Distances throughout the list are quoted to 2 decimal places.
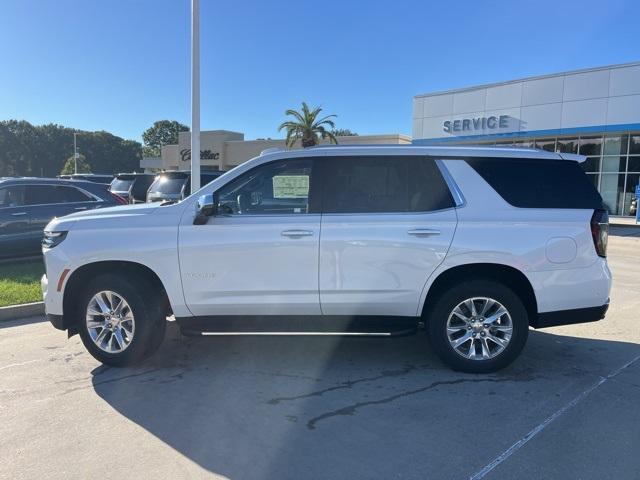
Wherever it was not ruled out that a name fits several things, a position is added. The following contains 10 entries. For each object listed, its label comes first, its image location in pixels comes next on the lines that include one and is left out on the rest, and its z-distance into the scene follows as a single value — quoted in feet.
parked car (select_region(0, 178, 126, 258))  29.94
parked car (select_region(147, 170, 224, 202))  37.91
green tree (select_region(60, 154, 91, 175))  268.82
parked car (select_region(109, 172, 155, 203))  47.02
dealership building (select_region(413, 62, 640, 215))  75.25
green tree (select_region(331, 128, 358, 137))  311.76
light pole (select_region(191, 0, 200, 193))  31.65
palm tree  134.41
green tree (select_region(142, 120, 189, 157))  415.64
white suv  15.02
